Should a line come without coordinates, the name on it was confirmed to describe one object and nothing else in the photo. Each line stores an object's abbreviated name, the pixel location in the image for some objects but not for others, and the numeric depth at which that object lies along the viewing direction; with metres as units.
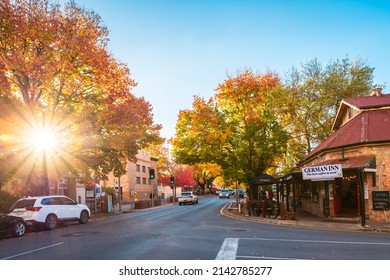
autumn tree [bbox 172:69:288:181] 29.94
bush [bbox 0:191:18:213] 24.05
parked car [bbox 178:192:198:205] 45.47
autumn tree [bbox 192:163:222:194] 91.34
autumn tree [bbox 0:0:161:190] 19.08
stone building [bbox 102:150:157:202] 52.47
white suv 17.53
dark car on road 15.04
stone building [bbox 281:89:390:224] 18.69
